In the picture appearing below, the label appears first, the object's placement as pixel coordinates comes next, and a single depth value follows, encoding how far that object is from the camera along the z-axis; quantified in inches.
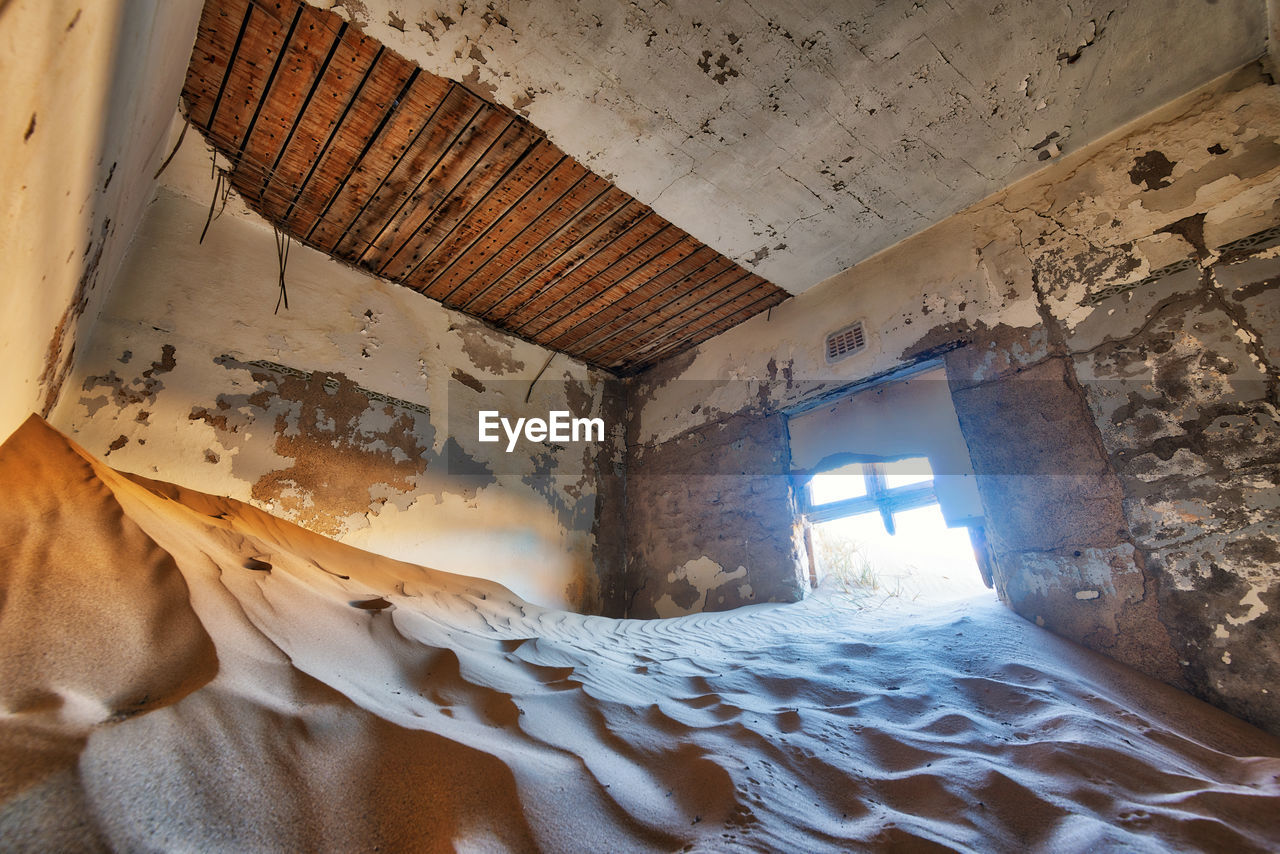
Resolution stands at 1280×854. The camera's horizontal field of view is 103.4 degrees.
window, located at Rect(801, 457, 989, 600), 146.7
